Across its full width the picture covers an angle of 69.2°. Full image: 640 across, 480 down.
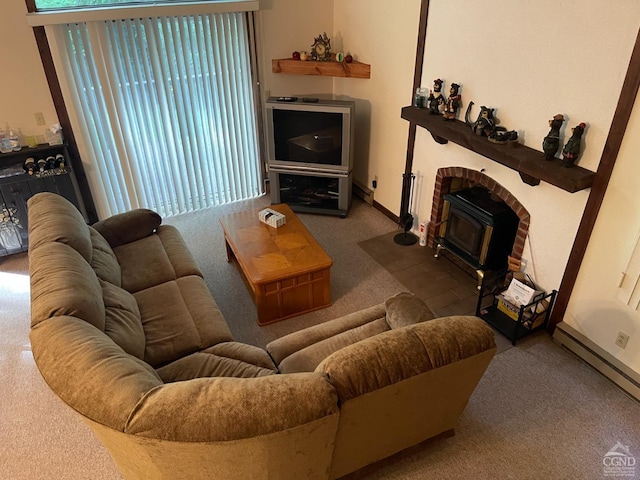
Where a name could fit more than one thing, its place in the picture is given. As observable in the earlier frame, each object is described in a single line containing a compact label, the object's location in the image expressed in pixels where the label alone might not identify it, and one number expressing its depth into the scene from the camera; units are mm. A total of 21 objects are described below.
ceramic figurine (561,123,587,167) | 2654
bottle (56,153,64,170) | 3998
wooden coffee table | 3280
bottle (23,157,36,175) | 3861
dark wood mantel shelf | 2674
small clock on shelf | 4645
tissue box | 3777
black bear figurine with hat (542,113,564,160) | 2759
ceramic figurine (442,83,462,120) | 3498
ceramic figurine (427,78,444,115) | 3615
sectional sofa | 1636
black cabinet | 3885
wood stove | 3510
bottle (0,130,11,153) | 3854
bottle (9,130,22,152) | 3879
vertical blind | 3928
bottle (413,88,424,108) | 3840
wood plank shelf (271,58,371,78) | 4527
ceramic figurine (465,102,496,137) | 3205
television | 4367
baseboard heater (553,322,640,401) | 2787
